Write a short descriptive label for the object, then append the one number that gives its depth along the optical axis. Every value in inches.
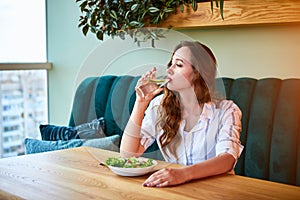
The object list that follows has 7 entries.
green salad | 66.8
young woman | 75.3
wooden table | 57.0
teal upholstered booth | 83.7
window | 146.9
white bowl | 64.8
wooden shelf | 89.3
